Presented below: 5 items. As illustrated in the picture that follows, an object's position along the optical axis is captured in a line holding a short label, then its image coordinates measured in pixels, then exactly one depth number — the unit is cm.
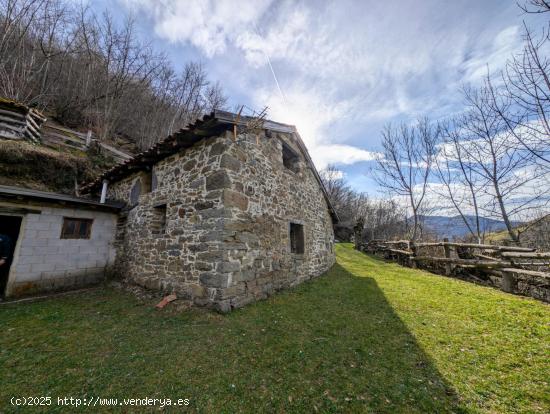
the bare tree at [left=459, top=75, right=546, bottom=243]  965
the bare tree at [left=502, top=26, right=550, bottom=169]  515
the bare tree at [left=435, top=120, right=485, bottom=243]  1274
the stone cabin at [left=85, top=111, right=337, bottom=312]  473
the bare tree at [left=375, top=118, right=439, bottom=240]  1613
